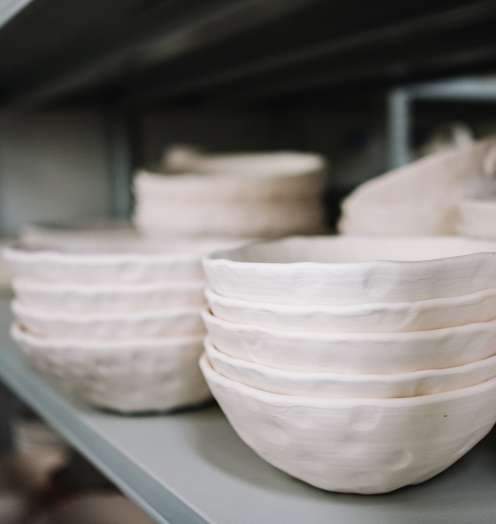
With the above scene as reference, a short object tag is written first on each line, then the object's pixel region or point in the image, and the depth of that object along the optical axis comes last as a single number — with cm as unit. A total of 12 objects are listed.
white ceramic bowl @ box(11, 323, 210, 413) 53
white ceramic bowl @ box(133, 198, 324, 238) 81
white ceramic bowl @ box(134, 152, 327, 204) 80
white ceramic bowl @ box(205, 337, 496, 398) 34
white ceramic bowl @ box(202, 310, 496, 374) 34
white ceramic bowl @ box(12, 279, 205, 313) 53
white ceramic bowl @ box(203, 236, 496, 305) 34
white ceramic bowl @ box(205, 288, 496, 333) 34
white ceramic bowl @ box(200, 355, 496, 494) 35
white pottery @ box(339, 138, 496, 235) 56
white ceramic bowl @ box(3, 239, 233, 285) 53
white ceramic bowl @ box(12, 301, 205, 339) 53
